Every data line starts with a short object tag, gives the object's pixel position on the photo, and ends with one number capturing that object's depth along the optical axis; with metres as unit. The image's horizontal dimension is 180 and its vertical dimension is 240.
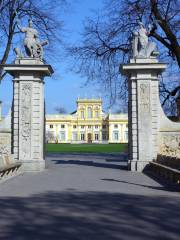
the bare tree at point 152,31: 19.37
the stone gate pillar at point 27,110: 13.76
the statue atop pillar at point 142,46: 14.20
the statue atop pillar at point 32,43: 14.35
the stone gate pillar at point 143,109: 13.76
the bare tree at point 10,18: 20.77
